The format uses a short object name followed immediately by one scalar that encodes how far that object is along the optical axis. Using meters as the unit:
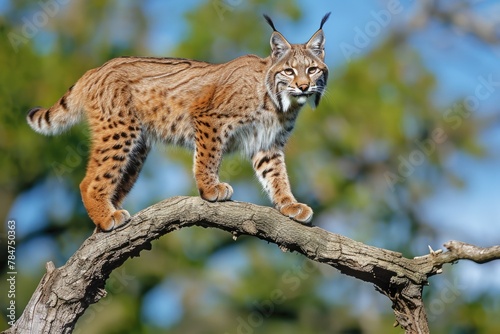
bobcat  14.25
